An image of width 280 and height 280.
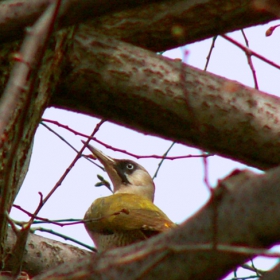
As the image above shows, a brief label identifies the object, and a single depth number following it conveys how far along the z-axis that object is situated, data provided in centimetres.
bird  952
